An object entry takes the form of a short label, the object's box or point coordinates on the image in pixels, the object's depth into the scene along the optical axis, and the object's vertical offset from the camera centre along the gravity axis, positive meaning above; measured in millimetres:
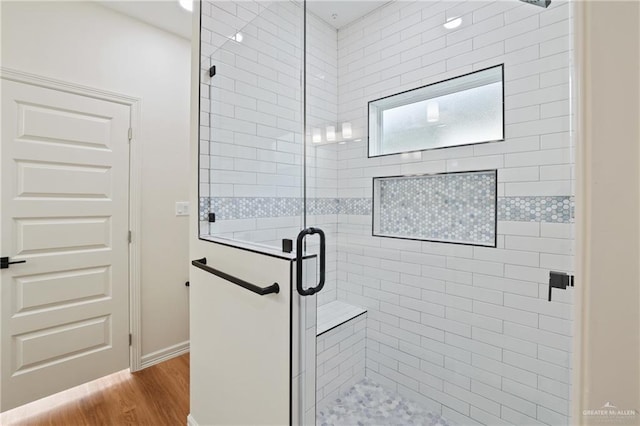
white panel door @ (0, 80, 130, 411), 1732 -190
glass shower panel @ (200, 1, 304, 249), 1501 +512
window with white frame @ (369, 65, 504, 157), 1620 +618
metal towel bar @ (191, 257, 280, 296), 1019 -265
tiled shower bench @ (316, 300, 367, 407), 1691 -860
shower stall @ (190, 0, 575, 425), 1222 -3
